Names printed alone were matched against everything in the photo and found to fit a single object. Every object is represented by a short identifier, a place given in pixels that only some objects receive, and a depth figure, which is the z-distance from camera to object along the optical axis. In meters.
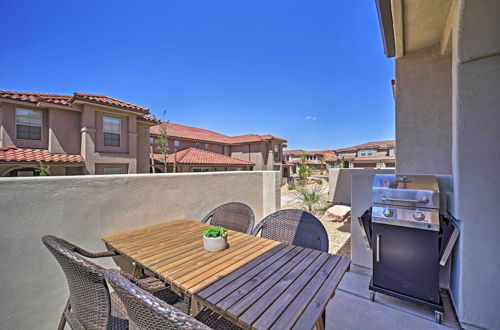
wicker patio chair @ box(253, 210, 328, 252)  2.15
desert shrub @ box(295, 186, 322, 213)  7.40
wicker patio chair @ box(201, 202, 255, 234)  2.73
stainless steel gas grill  2.04
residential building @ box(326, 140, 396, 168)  25.34
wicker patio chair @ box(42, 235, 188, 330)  1.18
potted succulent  1.87
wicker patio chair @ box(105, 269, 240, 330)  0.71
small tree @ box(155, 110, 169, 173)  11.88
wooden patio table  1.10
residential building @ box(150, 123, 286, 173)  15.57
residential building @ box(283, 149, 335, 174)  35.41
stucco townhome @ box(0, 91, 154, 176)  8.73
